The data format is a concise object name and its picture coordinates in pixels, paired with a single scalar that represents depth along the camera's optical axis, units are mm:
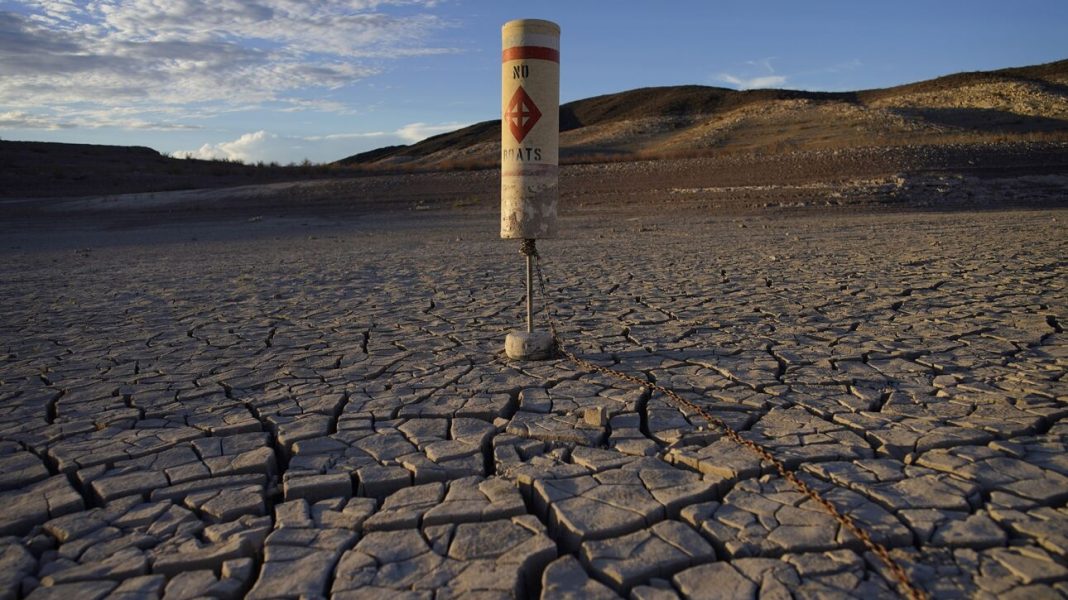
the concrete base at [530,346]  5004
